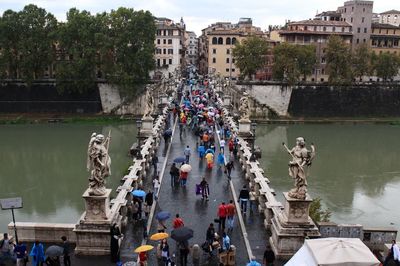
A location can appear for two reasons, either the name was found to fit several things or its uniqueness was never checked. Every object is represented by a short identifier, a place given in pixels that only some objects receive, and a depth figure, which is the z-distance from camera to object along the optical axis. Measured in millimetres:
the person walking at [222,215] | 14047
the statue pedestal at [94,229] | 12617
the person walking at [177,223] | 13180
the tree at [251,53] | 59438
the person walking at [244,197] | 15523
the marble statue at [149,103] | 27388
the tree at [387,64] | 59812
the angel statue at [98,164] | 12328
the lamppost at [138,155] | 20100
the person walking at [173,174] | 18666
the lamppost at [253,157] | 20089
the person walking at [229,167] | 19812
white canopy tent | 9094
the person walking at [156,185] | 17438
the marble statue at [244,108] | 27438
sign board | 12374
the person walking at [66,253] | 11789
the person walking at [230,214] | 14016
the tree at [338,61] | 57188
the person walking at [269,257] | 11641
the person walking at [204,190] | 16906
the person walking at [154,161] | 20741
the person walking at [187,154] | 21750
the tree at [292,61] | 56875
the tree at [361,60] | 57938
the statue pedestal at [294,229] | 12586
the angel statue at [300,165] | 12414
